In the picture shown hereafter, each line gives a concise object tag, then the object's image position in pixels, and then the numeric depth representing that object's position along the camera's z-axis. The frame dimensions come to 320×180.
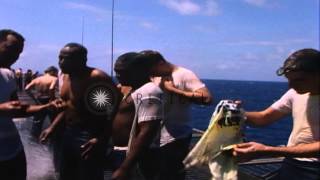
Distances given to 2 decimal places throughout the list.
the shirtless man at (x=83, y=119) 5.31
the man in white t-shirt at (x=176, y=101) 5.16
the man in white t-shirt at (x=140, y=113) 4.38
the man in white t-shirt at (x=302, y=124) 3.65
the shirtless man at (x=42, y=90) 7.01
